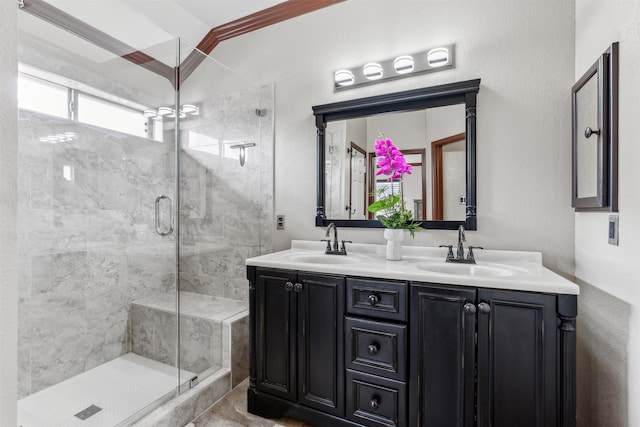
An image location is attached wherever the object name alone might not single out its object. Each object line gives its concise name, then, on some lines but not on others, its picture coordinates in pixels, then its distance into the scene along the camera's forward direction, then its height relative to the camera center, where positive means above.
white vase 1.78 -0.17
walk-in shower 1.86 -0.06
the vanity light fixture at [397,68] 1.85 +0.93
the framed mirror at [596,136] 1.19 +0.33
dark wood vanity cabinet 1.17 -0.62
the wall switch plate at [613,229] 1.18 -0.06
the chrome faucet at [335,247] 2.03 -0.23
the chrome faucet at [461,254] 1.68 -0.23
